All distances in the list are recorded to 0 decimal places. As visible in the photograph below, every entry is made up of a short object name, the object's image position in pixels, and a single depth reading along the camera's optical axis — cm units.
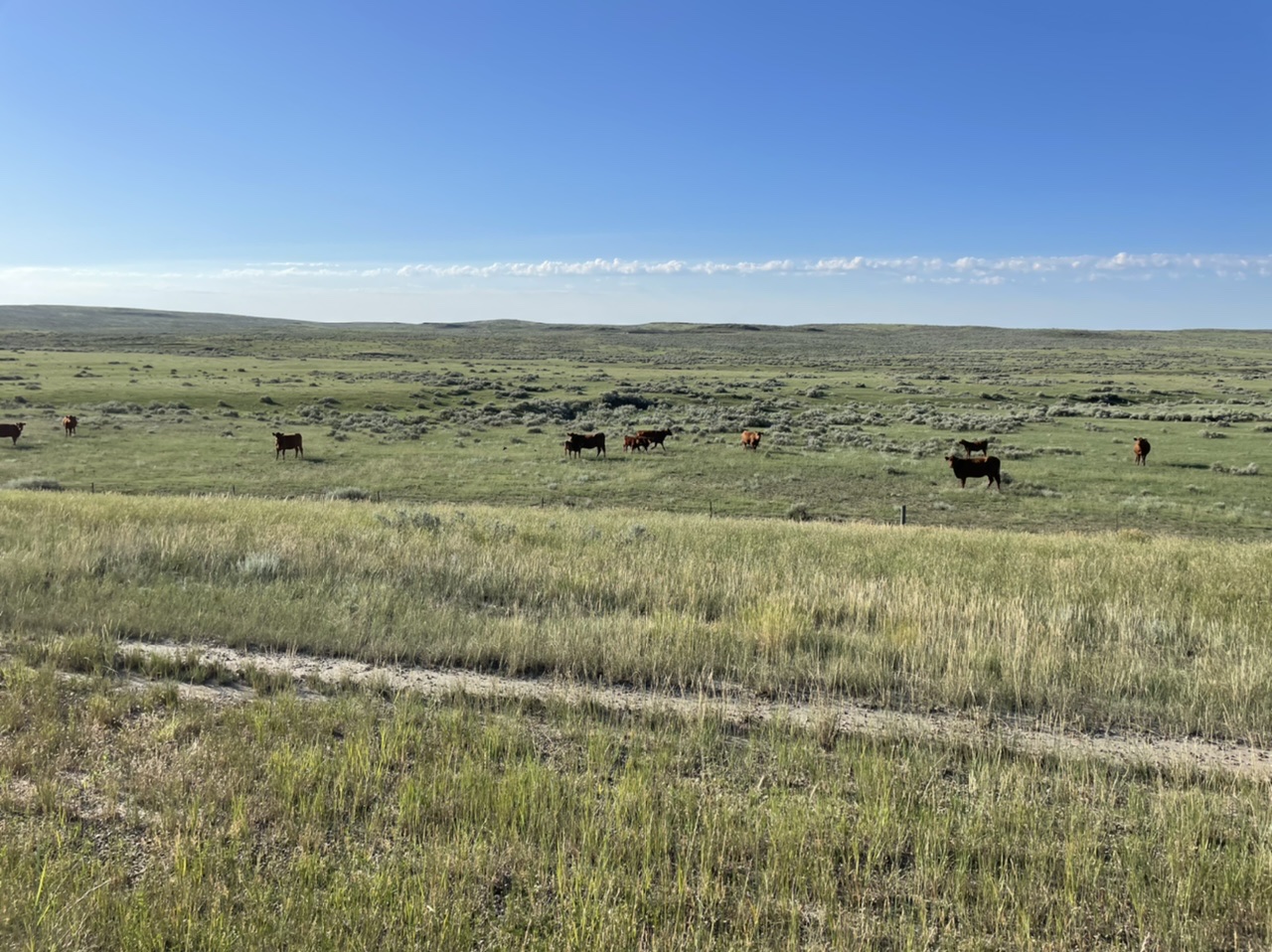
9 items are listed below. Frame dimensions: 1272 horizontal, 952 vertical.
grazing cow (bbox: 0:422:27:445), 3509
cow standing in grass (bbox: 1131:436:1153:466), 3193
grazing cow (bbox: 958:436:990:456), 3399
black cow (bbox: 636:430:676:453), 3685
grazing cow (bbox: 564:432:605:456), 3509
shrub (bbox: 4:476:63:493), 2472
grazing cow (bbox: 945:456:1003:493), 2762
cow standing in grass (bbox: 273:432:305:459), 3344
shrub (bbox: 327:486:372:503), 2480
